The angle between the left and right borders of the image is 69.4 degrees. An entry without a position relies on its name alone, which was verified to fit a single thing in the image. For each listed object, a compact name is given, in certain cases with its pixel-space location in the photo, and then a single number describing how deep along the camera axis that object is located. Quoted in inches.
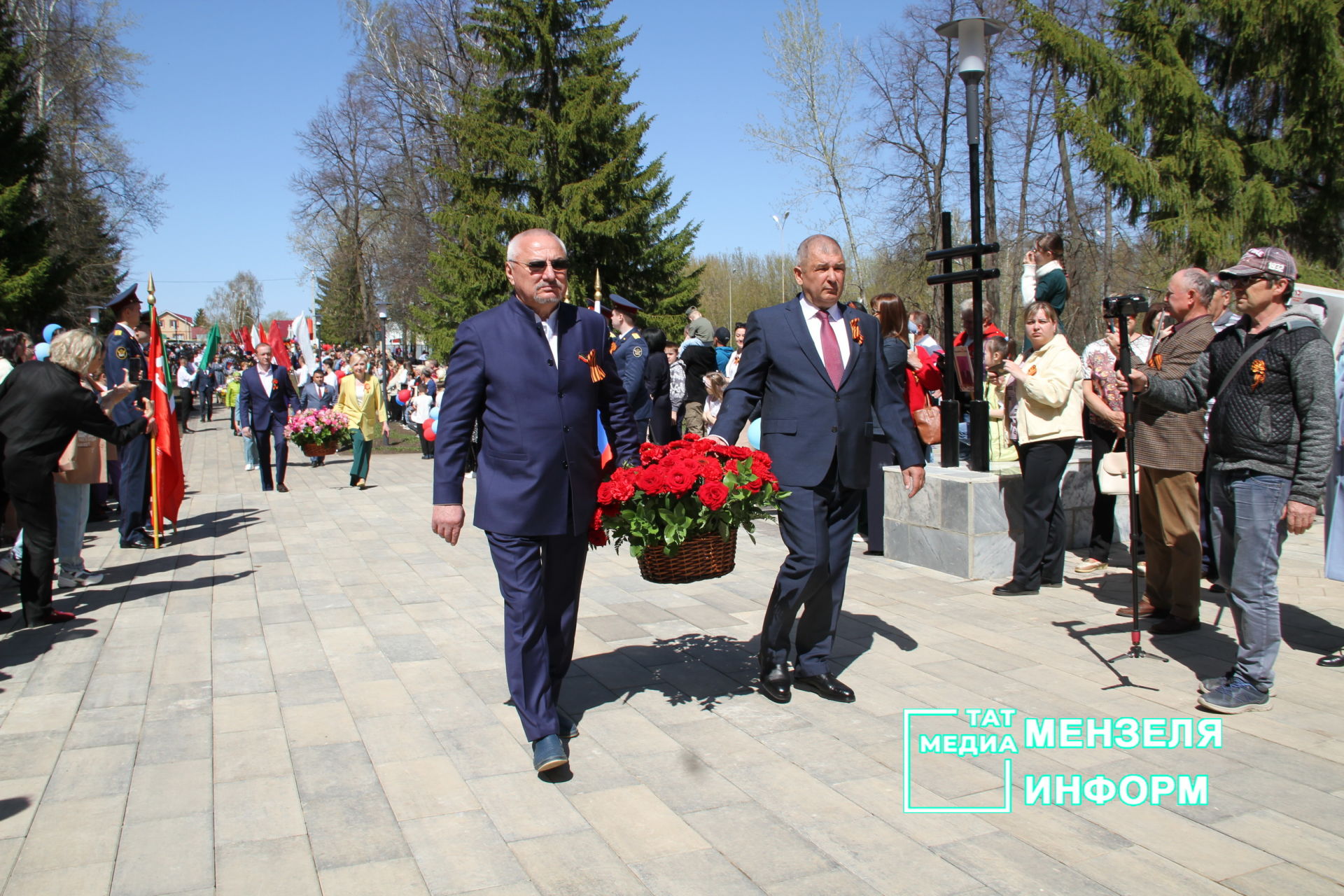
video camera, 189.8
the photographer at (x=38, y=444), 247.0
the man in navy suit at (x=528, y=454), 157.5
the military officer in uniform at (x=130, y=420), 375.6
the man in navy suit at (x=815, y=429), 182.5
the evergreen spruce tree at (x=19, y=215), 974.4
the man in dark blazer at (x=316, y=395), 821.2
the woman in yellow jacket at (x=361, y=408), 566.9
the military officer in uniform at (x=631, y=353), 381.1
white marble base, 284.5
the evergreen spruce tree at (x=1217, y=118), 722.2
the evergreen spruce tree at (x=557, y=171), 1077.8
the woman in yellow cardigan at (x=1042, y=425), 261.0
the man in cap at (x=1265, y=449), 173.3
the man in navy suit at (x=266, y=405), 542.9
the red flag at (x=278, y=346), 626.5
